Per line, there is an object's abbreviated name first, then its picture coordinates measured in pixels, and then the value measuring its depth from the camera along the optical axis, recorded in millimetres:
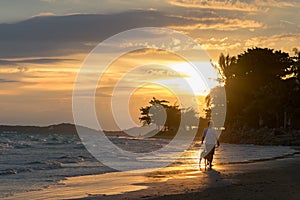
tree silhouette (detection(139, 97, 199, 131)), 134625
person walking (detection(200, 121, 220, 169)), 20172
